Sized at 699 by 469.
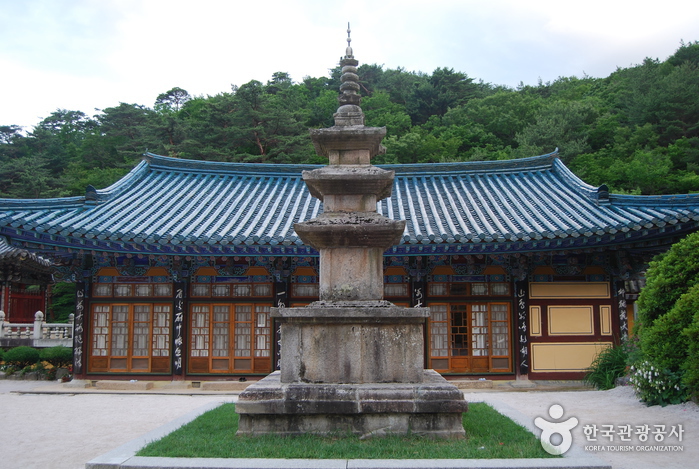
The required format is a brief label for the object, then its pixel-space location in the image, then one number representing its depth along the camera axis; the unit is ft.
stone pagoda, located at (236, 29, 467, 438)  20.52
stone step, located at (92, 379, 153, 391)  45.96
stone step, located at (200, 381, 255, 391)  46.16
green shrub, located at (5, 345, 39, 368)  54.39
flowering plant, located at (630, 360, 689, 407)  29.14
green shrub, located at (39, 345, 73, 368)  54.65
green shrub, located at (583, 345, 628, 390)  42.78
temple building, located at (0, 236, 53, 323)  76.65
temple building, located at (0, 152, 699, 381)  46.26
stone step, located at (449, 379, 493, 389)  45.68
